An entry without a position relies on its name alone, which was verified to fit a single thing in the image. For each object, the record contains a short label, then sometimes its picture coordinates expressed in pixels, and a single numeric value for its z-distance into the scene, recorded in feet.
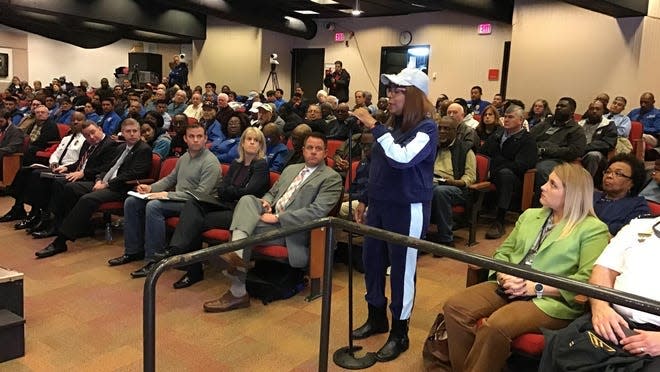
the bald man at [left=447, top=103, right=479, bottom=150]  16.60
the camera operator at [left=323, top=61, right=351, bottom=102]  39.40
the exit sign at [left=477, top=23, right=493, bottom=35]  35.39
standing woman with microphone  8.27
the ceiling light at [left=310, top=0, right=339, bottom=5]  36.31
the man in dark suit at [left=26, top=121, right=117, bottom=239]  15.51
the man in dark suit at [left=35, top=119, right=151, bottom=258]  14.28
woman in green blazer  7.30
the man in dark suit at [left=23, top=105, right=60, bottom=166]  20.38
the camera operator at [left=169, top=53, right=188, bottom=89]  46.06
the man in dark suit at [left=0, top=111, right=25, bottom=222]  20.20
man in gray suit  11.09
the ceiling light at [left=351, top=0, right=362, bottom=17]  35.48
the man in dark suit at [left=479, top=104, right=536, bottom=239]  16.44
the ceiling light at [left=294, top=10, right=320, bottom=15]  41.52
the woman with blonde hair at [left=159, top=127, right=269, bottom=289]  12.39
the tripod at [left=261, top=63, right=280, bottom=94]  45.19
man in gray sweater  13.19
